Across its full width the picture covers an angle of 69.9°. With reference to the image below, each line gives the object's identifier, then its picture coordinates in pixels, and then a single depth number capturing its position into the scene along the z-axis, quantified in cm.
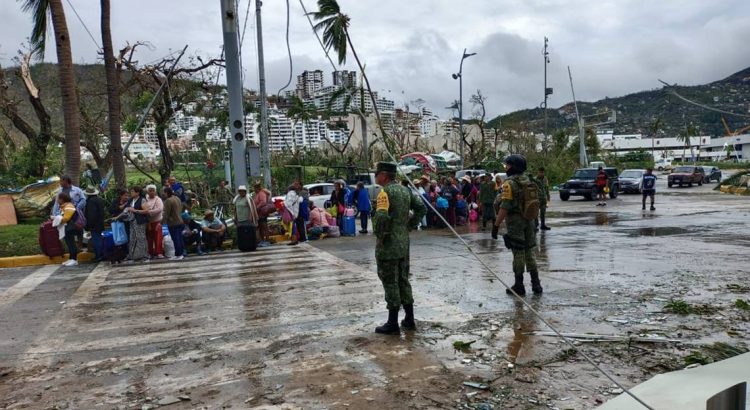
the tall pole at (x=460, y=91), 3204
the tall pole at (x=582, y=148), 4659
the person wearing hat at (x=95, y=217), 1106
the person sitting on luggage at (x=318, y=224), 1478
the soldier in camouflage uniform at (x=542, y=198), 1427
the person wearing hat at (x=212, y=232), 1290
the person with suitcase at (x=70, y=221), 1095
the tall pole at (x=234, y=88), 1414
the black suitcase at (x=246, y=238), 1259
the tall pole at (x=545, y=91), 4453
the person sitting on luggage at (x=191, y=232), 1256
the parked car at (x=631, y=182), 3309
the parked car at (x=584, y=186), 2825
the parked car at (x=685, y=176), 4050
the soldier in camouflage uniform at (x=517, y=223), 711
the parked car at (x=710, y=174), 4538
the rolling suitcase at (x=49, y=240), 1157
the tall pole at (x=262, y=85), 1900
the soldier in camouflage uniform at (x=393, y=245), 567
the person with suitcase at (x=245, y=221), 1258
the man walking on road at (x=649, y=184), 2053
